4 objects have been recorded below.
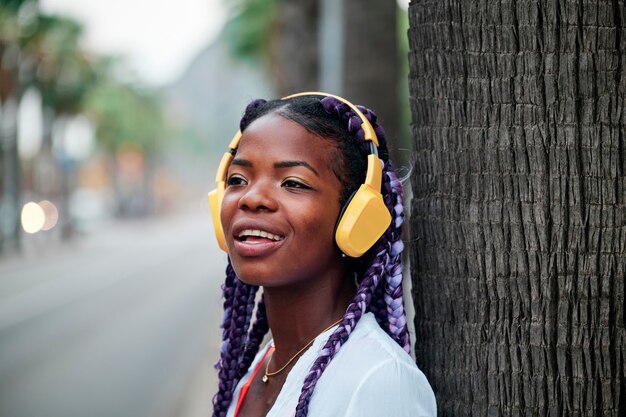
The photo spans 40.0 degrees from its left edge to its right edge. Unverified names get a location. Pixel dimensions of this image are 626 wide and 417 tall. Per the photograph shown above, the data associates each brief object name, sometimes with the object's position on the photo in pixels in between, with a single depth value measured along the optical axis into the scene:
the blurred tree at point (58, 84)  33.03
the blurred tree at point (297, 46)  10.96
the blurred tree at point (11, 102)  29.74
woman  1.92
